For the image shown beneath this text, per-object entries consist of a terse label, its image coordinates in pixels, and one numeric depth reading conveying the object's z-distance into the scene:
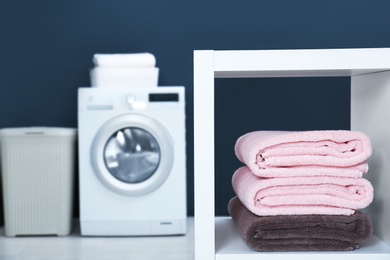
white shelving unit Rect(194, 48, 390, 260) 1.23
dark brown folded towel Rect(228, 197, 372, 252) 1.30
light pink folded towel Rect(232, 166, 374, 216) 1.30
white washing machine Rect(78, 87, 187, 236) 3.04
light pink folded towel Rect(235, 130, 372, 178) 1.29
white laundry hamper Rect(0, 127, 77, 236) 3.06
